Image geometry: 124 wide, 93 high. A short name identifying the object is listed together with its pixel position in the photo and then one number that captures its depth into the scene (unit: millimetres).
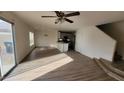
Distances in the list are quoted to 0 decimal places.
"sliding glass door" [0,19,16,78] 2459
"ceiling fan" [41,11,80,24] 2141
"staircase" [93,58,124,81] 2334
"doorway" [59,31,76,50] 7661
